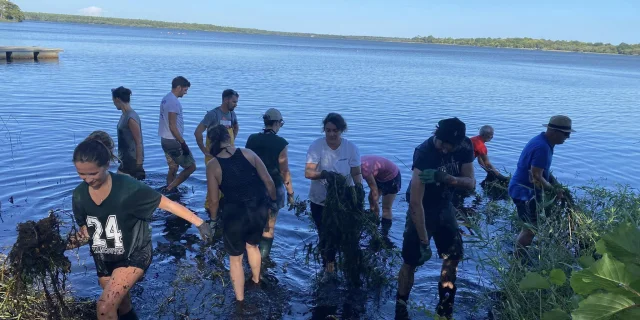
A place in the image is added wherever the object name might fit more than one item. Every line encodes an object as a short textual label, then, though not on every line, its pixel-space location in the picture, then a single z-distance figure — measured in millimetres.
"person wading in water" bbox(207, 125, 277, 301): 5578
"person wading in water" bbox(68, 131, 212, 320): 4242
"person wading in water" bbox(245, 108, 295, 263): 6922
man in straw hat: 6422
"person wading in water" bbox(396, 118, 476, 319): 5137
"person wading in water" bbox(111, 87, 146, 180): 8867
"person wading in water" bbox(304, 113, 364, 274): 6293
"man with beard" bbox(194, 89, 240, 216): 8414
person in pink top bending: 8094
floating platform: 38625
